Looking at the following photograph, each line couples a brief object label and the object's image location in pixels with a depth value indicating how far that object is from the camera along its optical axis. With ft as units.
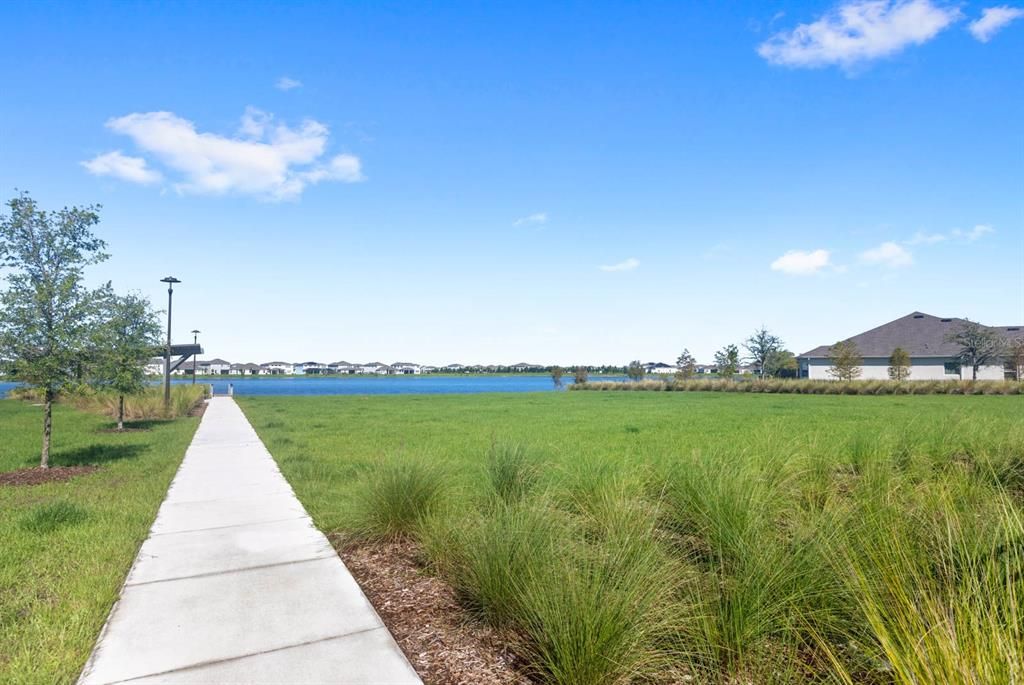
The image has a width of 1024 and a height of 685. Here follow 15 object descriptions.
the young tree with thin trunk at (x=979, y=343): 143.54
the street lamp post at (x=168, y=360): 71.76
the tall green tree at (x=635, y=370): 238.68
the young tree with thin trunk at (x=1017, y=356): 139.13
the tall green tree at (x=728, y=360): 212.84
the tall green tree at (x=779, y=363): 204.64
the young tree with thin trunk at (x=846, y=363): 152.05
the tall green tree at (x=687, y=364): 204.60
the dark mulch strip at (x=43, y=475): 28.68
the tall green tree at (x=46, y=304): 30.14
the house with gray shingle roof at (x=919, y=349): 156.76
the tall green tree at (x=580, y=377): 197.01
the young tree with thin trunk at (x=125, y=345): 33.04
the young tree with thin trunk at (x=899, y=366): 148.97
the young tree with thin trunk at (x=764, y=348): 206.39
